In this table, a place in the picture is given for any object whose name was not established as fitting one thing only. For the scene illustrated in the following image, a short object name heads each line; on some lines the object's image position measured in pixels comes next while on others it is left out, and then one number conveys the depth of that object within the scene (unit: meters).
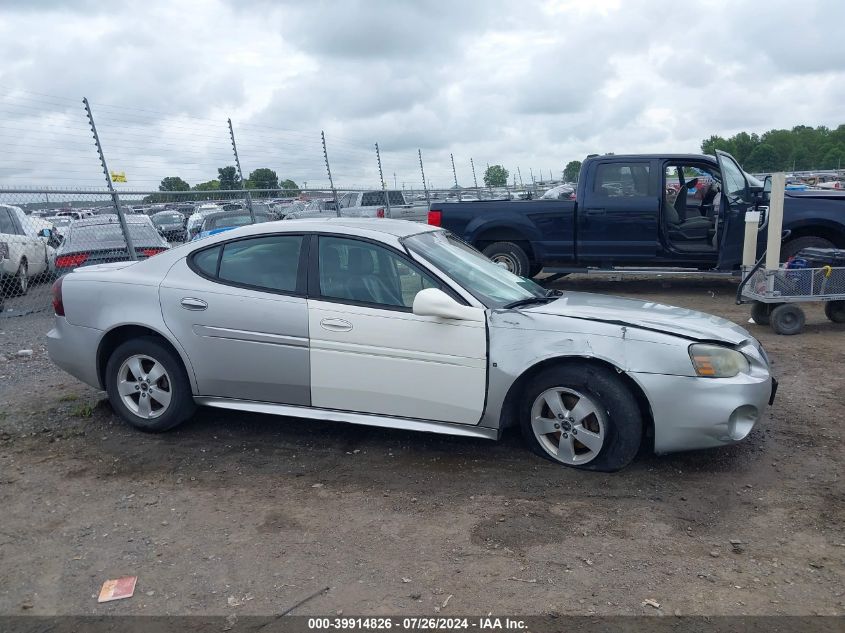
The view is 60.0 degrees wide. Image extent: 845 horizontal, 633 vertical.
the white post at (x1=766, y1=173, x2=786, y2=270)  7.75
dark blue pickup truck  9.88
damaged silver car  4.11
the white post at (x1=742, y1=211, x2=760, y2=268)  8.43
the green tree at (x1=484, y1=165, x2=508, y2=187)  51.67
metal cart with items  7.68
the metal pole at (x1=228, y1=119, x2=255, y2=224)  12.70
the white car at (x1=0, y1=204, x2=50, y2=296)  10.24
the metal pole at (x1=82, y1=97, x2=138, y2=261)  10.34
